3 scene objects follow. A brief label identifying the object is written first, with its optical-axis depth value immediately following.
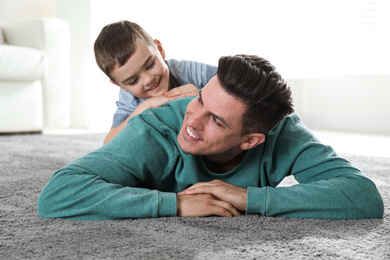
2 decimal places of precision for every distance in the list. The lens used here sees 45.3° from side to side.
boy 1.56
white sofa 2.97
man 1.10
